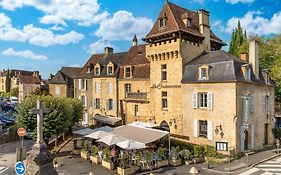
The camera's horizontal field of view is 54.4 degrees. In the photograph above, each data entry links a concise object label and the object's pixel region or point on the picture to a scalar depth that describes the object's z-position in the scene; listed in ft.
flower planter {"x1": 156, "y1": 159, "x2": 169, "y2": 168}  65.66
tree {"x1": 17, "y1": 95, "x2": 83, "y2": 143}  79.36
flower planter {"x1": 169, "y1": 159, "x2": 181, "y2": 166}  67.56
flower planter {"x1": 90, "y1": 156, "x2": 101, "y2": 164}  69.46
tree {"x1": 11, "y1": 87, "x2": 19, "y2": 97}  277.85
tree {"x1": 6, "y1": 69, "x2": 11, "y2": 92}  306.55
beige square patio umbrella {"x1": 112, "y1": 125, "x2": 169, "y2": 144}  68.85
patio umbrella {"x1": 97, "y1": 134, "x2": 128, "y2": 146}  68.19
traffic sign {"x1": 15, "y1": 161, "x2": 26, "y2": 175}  31.96
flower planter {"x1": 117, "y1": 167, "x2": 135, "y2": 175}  59.62
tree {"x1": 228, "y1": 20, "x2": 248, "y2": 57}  189.85
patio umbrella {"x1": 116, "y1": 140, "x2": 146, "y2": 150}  64.98
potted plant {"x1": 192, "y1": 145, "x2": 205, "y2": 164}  70.90
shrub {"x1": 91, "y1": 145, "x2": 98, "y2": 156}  71.41
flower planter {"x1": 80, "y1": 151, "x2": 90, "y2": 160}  74.22
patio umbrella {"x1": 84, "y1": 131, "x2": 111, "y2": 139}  75.45
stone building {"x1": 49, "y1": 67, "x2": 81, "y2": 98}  154.81
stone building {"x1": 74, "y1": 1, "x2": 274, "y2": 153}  78.48
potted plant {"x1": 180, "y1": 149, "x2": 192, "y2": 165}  69.15
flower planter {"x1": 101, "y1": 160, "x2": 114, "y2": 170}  64.37
